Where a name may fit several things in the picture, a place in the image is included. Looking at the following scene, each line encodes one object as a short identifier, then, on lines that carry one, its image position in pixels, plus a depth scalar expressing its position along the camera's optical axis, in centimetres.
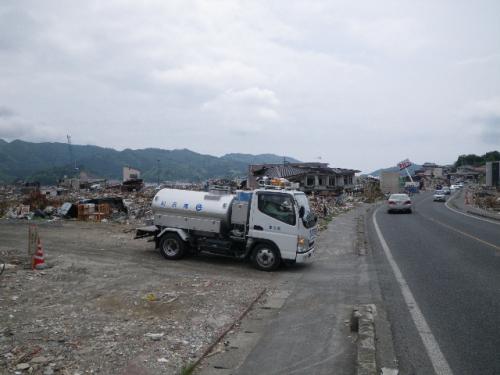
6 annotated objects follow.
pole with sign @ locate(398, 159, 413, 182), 9111
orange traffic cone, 1066
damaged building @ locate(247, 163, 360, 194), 4838
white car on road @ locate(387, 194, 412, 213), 3340
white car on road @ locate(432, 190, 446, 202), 5303
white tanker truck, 1097
